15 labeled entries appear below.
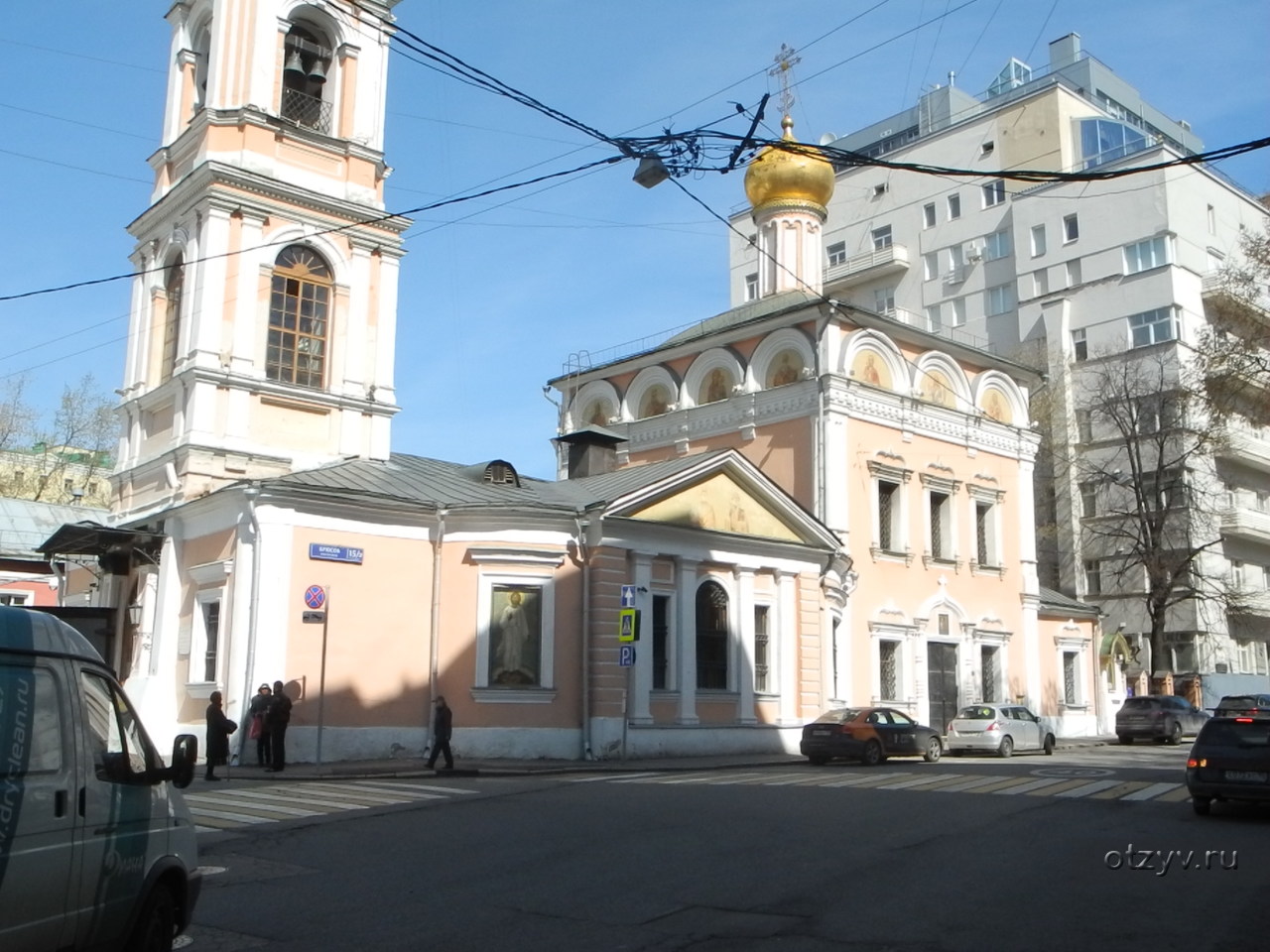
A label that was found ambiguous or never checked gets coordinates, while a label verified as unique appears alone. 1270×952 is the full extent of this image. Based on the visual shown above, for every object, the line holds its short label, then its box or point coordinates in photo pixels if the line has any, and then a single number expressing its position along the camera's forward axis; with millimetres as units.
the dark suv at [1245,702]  32784
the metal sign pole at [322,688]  20734
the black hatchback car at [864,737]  23922
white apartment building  48562
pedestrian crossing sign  21906
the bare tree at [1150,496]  42281
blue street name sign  21969
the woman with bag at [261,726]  20312
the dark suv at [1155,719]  34656
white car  28297
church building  22406
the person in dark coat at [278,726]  19906
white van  5188
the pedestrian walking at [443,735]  20031
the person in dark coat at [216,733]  18766
